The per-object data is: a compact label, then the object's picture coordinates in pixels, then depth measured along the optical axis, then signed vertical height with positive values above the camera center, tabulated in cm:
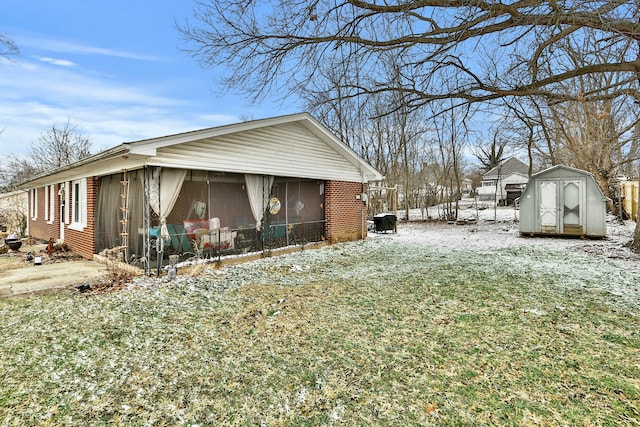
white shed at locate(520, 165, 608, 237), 1067 +22
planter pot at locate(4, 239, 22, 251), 984 -88
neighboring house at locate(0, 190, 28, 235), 1554 +16
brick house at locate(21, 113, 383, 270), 664 +57
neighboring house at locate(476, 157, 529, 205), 3127 +335
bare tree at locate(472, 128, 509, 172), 3716 +658
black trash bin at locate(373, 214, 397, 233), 1416 -43
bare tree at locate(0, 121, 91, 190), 2336 +457
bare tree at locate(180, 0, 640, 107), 484 +294
